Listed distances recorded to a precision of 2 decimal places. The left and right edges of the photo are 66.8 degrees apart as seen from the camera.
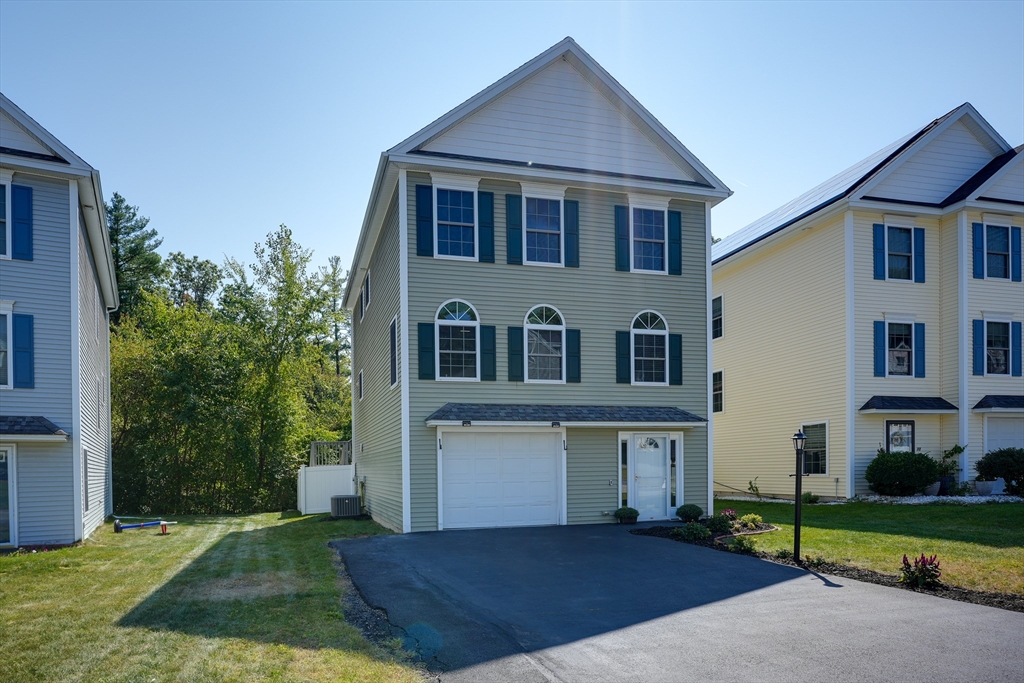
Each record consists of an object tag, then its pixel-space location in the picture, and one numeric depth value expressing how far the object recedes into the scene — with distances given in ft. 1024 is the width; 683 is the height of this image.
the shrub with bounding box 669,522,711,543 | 47.78
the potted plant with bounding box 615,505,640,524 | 55.52
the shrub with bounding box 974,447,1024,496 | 66.80
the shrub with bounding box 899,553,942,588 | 34.01
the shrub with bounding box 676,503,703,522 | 55.62
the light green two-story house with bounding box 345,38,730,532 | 53.62
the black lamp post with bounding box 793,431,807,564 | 40.04
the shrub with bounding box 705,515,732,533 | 50.31
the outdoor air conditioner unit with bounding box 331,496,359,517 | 69.92
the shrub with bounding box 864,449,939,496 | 66.03
